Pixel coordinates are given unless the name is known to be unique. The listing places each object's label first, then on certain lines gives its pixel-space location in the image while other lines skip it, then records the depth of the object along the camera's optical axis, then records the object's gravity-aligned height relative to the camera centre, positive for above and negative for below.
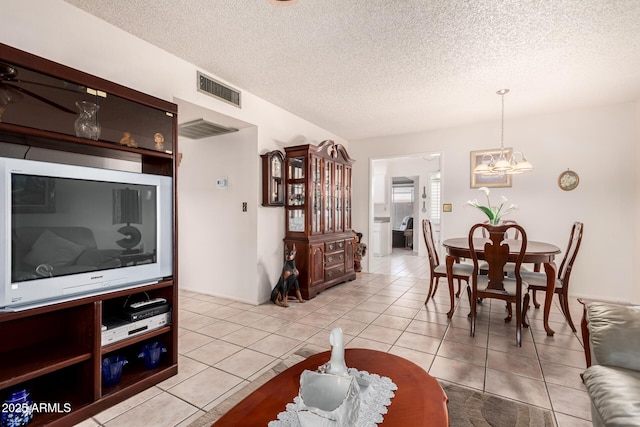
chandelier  3.43 +0.47
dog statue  3.75 -0.92
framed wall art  4.65 +0.50
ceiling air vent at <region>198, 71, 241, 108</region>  3.01 +1.21
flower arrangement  3.39 -0.06
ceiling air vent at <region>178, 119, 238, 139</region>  3.71 +0.99
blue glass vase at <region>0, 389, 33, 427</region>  1.49 -1.00
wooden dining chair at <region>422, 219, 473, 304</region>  3.49 -0.67
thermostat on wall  4.01 +0.31
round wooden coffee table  1.05 -0.73
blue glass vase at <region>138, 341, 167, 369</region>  2.12 -1.02
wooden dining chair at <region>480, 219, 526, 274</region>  3.56 -0.67
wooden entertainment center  1.52 -0.52
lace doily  1.03 -0.72
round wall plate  4.22 +0.40
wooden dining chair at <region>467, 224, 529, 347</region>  2.73 -0.66
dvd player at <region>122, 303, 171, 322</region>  1.97 -0.70
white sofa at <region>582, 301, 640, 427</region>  1.10 -0.69
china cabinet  4.08 -0.11
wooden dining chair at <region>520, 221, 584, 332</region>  2.92 -0.70
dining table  2.82 -0.46
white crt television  1.49 -0.14
